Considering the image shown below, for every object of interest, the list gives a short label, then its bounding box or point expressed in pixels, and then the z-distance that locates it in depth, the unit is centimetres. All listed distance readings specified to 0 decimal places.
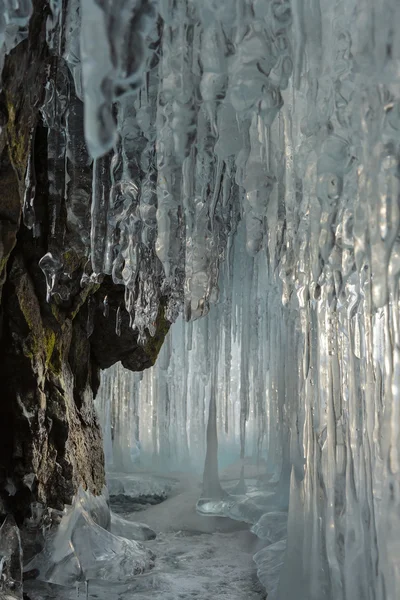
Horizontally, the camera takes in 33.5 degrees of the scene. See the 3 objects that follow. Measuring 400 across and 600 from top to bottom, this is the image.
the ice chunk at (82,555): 443
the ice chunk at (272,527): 616
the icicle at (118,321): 597
